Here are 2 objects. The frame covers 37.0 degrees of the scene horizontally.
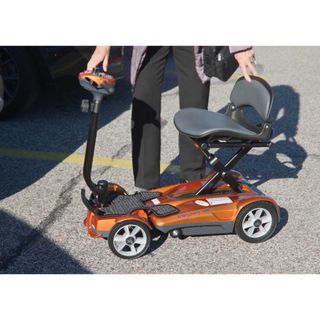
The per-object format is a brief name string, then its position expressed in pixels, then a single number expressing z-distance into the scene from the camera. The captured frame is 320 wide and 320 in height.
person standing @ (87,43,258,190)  3.18
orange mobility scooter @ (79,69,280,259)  2.71
